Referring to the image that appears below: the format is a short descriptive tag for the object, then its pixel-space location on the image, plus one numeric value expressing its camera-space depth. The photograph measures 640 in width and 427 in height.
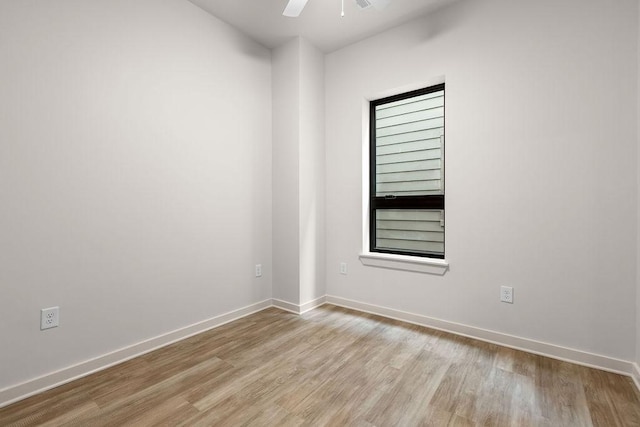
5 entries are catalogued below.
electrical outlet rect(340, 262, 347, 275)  3.14
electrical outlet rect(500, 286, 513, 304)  2.21
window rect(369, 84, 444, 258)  2.72
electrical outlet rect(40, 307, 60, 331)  1.70
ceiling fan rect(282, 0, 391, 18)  1.86
